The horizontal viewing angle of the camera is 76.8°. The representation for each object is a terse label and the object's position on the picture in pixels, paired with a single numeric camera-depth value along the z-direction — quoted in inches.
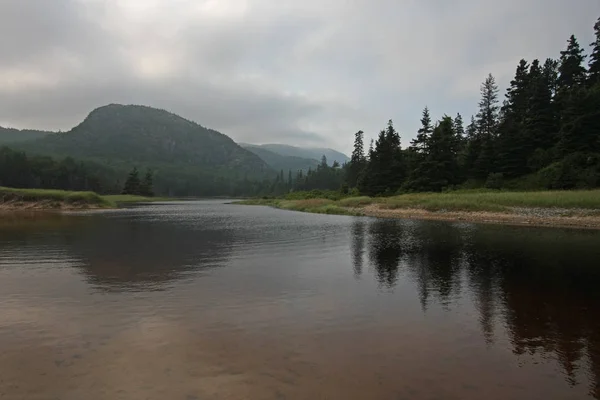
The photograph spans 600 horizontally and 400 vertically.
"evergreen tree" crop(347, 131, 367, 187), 5594.0
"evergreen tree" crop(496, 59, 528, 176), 2950.3
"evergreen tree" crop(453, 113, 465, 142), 4929.1
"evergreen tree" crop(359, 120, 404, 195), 3826.3
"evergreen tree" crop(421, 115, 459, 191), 3297.2
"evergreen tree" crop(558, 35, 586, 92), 3358.8
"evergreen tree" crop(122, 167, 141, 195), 6690.9
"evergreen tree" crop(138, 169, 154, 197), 6835.6
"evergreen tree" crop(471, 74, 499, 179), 3137.3
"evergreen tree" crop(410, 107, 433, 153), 3703.2
